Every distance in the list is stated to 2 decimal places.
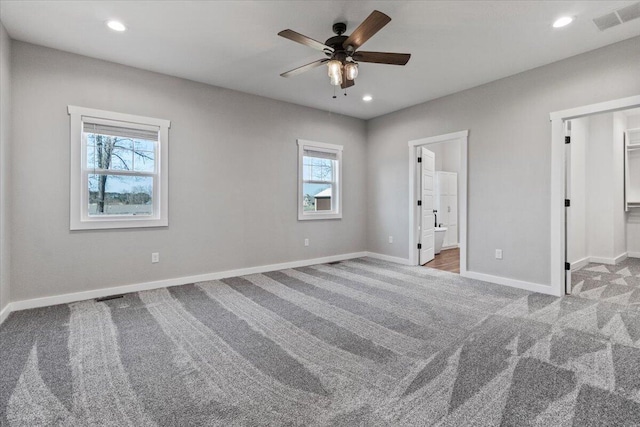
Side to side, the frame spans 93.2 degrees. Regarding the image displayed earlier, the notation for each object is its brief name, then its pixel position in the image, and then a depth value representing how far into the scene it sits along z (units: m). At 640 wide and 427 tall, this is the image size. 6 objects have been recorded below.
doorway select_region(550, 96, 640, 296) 3.59
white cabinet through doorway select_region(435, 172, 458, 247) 7.50
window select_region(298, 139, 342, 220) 5.34
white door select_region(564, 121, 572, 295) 3.66
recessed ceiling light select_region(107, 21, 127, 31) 2.83
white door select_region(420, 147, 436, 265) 5.45
